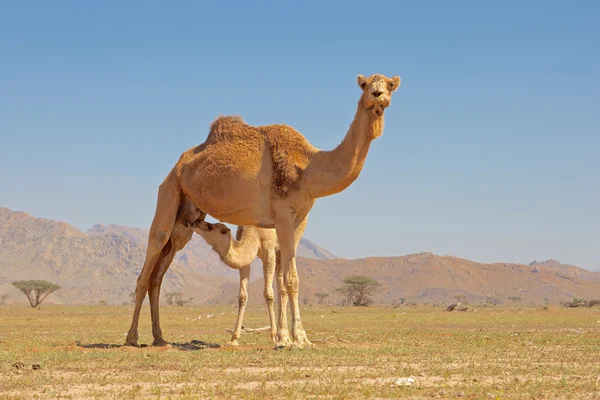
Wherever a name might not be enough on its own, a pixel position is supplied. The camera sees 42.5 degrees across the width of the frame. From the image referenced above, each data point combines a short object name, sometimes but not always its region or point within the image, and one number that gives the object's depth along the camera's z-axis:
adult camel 12.91
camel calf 15.52
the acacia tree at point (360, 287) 78.25
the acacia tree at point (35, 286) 77.44
